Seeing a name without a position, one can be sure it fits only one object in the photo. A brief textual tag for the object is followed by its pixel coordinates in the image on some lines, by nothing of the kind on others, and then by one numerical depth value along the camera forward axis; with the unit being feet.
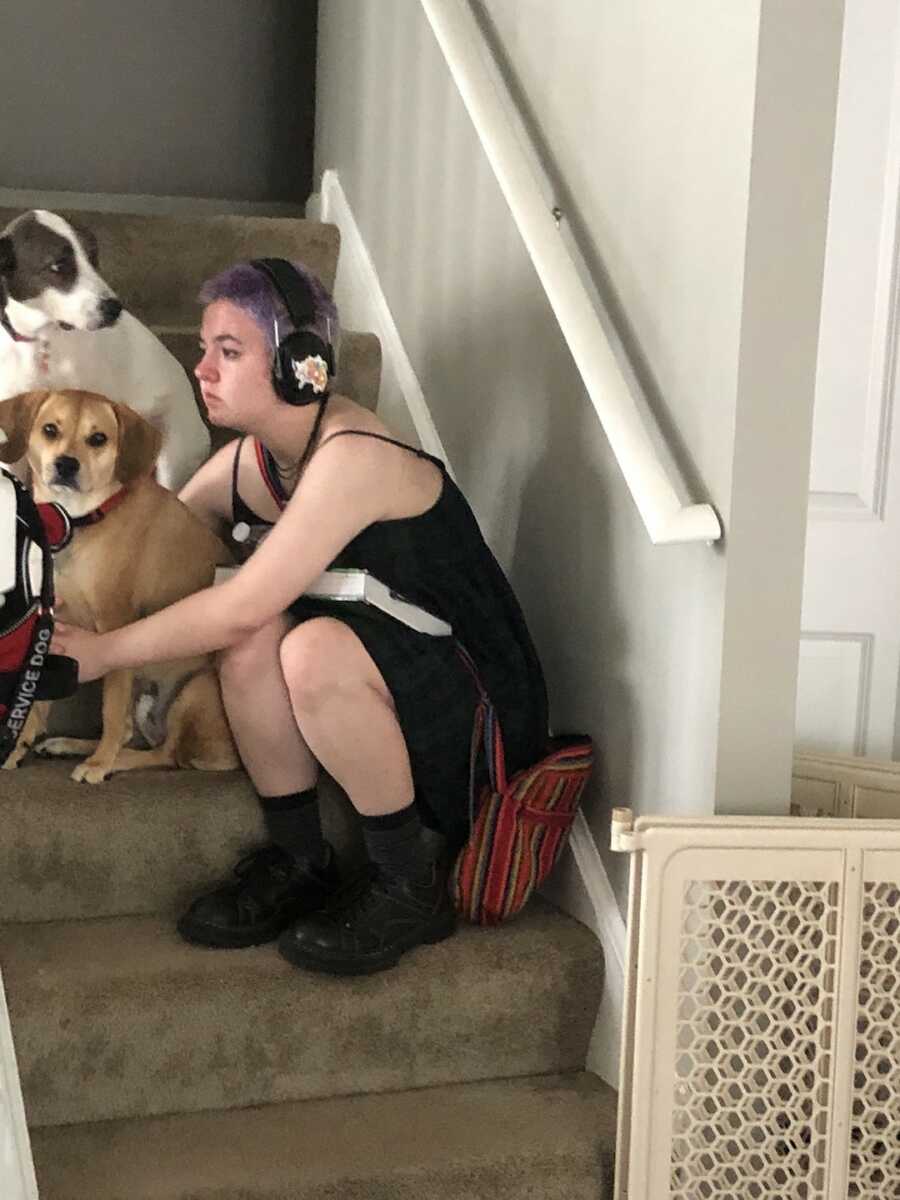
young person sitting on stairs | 5.33
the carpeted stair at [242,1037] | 4.78
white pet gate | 4.51
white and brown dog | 6.43
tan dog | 5.73
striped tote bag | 5.55
